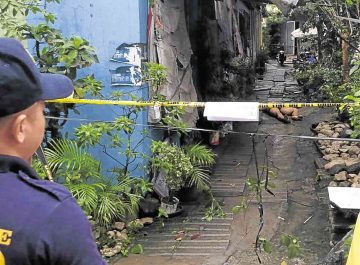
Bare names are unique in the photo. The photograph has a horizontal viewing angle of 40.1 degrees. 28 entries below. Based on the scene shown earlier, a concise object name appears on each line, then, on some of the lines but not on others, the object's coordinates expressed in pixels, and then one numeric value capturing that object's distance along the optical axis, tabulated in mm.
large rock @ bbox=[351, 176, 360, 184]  6441
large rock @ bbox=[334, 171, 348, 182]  6837
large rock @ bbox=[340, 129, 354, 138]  9195
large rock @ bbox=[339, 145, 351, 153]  8625
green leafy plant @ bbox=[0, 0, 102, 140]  5152
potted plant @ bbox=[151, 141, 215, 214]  6070
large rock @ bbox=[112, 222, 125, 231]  5762
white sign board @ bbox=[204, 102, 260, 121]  4402
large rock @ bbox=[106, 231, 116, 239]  5500
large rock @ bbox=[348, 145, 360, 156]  8284
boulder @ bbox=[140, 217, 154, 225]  6163
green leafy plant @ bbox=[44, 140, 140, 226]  4953
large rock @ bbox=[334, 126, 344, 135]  10170
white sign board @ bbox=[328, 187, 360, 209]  4730
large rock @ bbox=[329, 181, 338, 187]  6605
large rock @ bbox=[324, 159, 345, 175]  7488
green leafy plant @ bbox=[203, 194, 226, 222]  5801
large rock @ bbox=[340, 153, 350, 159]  8334
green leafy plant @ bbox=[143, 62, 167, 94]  6113
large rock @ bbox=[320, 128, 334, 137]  10206
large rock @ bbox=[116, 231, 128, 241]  5574
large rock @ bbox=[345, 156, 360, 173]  7188
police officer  1152
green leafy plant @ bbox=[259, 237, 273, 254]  4013
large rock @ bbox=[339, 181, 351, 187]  6527
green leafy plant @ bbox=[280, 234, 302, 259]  3863
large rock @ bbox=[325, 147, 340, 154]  8715
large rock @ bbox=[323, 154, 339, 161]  8388
